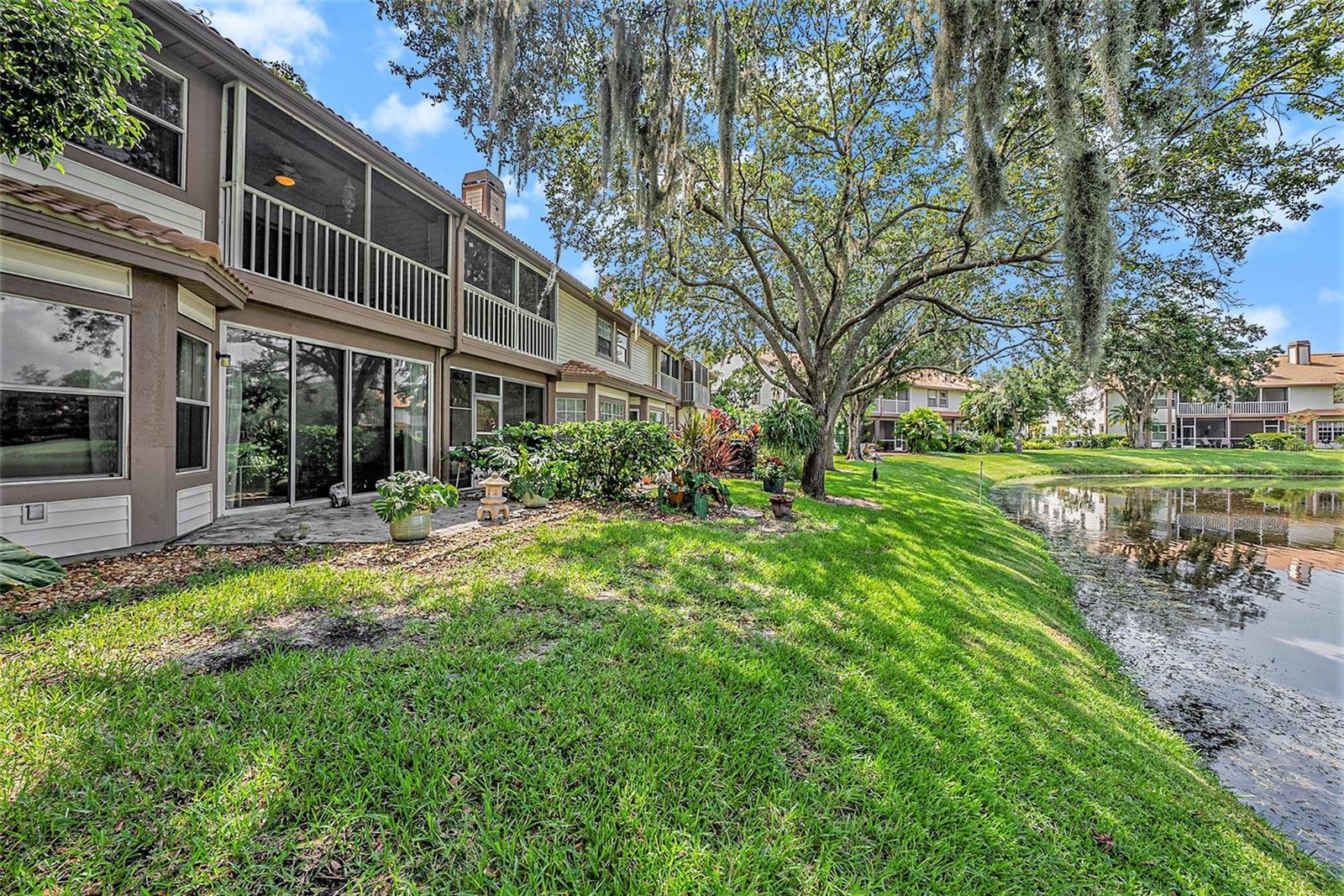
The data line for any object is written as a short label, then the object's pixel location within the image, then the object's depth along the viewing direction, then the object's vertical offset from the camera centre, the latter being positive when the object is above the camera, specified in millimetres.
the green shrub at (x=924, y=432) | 33094 +827
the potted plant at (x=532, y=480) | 7898 -651
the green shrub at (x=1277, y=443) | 34291 +453
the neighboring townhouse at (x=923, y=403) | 41584 +3509
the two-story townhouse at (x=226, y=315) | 4379 +1481
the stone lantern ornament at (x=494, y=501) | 6980 -877
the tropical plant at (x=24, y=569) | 2811 -814
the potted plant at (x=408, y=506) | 5652 -771
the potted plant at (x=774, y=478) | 10773 -763
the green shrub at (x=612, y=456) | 8664 -275
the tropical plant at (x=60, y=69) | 3121 +2374
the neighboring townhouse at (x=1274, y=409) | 39438 +3225
